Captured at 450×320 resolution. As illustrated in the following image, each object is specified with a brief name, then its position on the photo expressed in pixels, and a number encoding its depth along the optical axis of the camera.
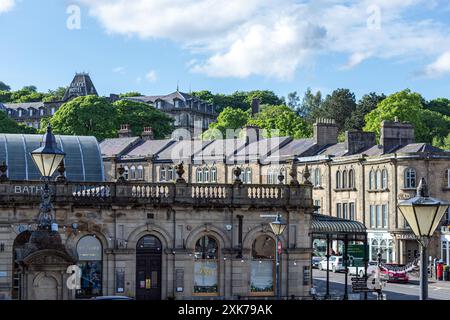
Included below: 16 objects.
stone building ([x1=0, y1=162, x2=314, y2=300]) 37.06
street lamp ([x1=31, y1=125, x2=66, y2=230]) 18.61
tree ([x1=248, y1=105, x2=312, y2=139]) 119.29
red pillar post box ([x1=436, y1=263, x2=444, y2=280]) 59.03
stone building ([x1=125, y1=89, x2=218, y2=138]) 171.38
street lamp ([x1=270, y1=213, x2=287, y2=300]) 31.18
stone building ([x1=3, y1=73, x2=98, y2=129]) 175.88
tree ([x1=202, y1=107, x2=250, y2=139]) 135.62
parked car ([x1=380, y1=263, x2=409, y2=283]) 55.22
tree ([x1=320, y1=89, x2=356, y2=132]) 138.12
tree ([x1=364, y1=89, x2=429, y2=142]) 105.19
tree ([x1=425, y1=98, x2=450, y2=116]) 138.75
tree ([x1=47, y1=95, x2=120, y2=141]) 116.00
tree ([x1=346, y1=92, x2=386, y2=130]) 125.38
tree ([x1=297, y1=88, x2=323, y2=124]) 183.88
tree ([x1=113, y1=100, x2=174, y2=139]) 124.81
